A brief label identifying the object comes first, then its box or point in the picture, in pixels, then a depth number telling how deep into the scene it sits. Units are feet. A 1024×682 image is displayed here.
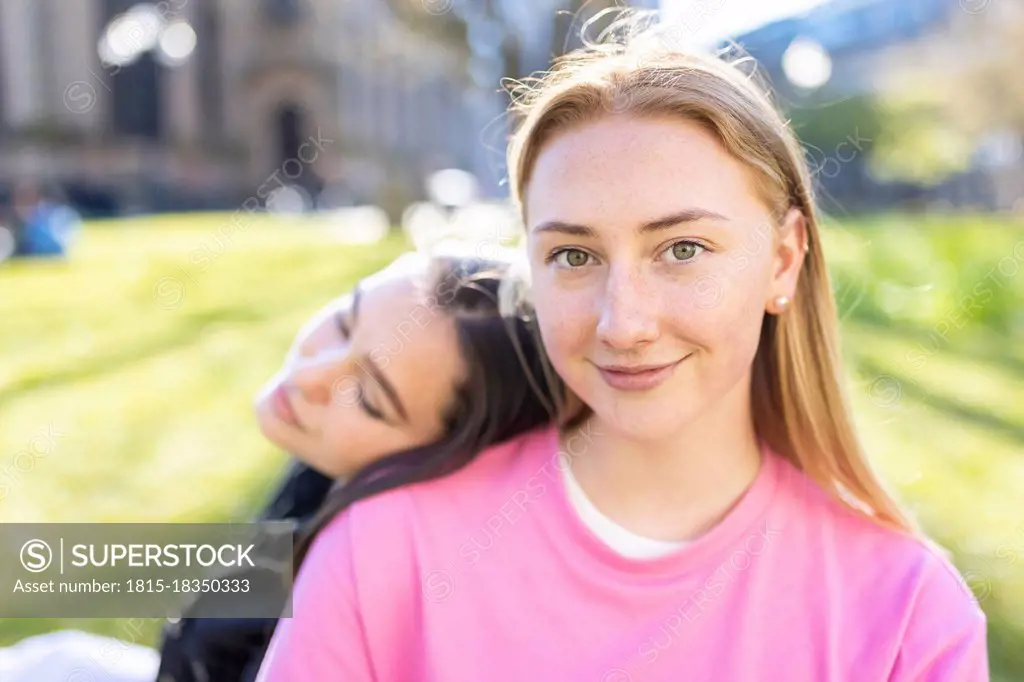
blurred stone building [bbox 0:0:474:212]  84.79
